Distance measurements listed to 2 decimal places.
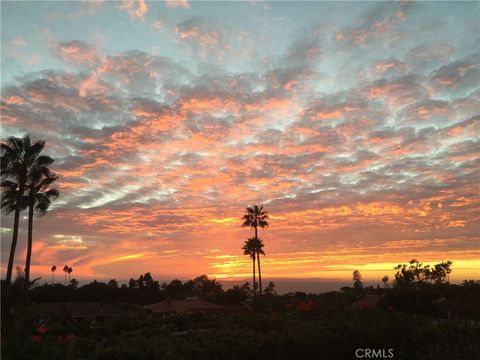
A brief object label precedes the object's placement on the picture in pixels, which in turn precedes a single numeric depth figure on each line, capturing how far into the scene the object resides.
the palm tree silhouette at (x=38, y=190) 29.25
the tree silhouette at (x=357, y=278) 131.24
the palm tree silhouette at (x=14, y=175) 28.14
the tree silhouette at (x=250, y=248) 56.81
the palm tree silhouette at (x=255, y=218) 54.94
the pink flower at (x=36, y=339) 8.51
